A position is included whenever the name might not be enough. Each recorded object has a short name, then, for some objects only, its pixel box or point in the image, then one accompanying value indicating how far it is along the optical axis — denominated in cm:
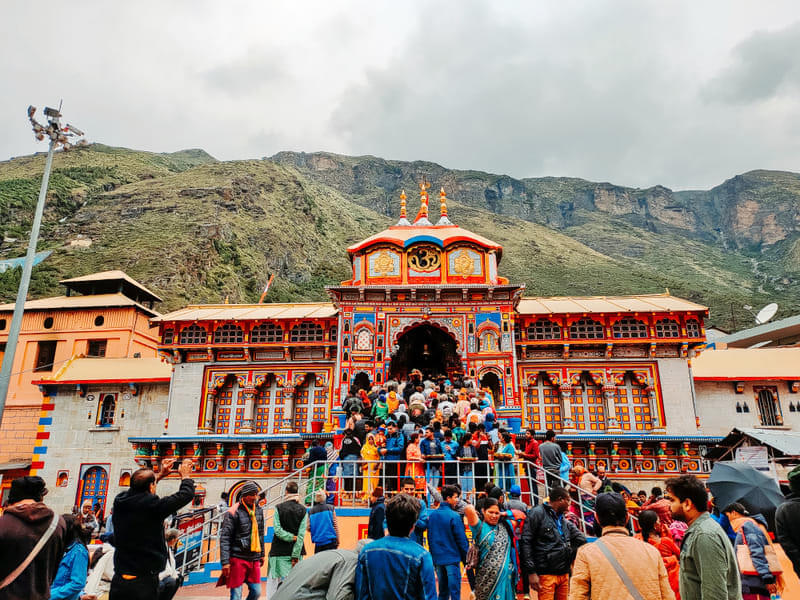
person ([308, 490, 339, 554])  739
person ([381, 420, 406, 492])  1206
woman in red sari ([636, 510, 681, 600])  706
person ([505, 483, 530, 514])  801
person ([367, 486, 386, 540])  761
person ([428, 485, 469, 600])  672
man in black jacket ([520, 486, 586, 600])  627
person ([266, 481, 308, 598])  745
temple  2227
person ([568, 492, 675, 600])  424
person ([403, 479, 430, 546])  758
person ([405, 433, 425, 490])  1154
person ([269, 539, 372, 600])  390
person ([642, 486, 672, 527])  876
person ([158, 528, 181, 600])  628
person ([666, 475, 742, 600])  417
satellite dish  3743
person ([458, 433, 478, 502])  1168
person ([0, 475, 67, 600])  457
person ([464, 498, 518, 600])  617
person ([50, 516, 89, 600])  619
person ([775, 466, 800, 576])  488
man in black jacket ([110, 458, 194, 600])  539
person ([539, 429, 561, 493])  1162
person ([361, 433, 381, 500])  1245
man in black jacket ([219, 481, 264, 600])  712
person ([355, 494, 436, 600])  421
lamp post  1634
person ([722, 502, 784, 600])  604
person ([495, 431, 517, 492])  1163
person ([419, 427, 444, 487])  1164
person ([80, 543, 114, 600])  786
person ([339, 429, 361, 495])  1258
